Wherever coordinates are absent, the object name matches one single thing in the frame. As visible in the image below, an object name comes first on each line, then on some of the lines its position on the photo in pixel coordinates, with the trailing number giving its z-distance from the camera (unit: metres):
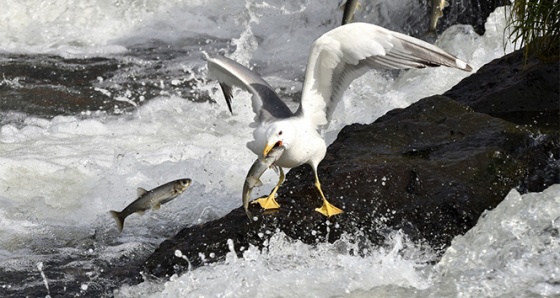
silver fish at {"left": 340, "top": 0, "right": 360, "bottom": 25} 17.23
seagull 10.18
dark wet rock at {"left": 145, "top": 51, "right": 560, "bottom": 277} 10.09
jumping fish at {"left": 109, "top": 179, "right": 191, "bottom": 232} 10.52
